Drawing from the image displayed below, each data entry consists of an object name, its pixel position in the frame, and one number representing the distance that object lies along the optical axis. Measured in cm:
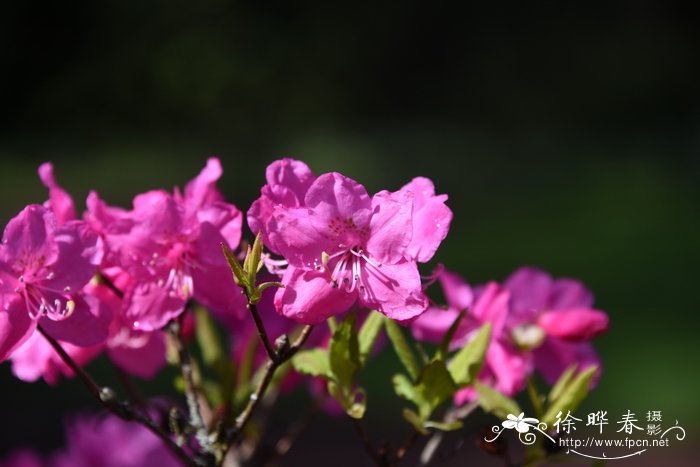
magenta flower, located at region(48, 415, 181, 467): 101
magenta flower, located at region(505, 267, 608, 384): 92
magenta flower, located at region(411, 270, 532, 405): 91
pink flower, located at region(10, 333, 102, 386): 91
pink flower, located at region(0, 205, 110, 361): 86
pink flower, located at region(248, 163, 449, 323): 85
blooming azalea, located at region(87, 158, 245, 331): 87
